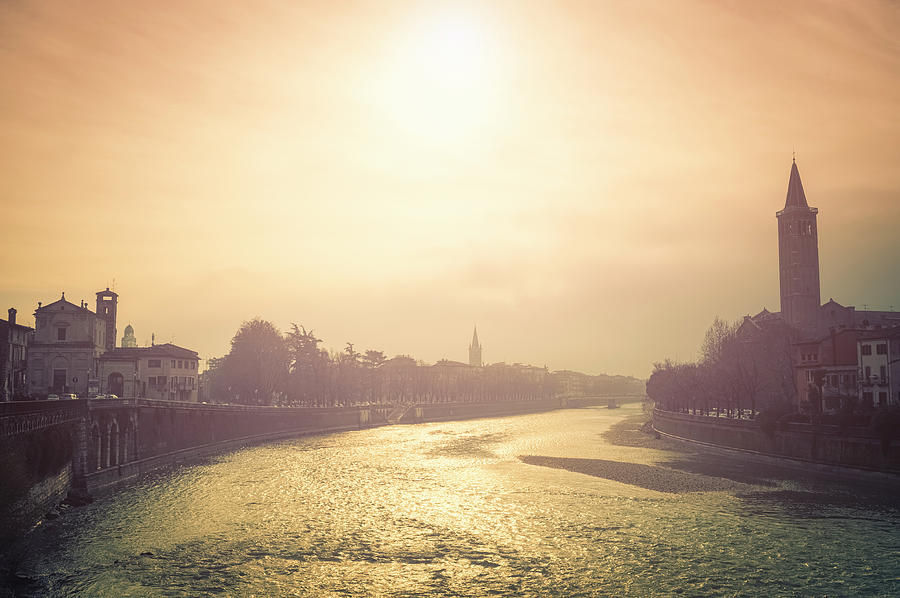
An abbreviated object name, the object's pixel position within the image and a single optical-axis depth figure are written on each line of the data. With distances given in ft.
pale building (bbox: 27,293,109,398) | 274.98
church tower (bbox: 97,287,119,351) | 317.42
